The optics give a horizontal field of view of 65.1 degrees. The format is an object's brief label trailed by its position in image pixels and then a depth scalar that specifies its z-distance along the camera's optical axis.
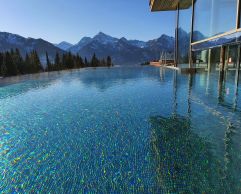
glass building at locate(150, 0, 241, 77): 10.58
